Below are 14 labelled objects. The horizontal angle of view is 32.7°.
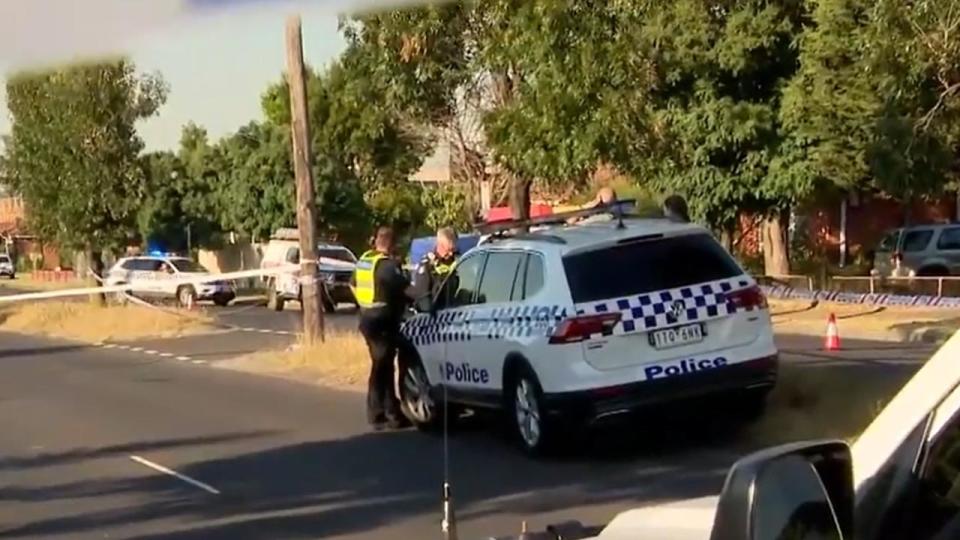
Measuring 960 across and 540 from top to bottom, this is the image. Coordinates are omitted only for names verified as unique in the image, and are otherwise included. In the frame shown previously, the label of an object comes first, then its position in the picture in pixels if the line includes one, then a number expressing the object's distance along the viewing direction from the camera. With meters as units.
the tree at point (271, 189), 48.41
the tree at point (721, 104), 28.39
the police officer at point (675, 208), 12.82
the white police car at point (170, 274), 42.72
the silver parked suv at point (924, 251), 32.31
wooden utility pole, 20.92
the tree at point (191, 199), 55.75
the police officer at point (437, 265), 13.73
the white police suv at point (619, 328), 11.21
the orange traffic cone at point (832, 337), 18.72
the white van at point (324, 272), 36.77
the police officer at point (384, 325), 13.76
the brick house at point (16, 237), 62.25
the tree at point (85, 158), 33.72
